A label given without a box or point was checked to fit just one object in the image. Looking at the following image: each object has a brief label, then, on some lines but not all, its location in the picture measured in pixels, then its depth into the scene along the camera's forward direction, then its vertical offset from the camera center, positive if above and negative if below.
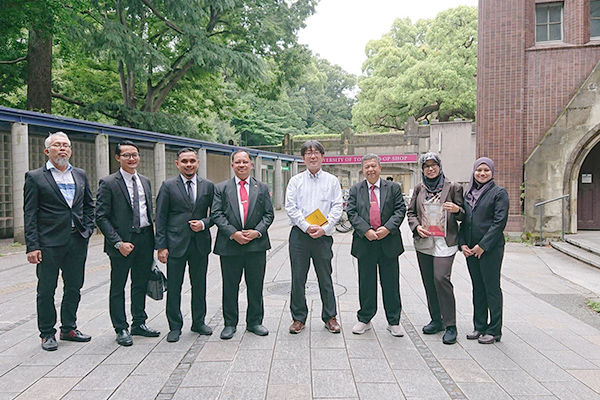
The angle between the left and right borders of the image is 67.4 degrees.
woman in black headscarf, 4.38 -0.51
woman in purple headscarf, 4.27 -0.52
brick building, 11.69 +2.57
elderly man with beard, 4.03 -0.36
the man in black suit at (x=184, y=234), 4.35 -0.40
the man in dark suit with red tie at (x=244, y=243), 4.46 -0.47
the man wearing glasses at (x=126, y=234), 4.21 -0.38
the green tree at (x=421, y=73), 34.81 +9.54
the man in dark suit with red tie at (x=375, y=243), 4.53 -0.52
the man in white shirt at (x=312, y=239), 4.61 -0.49
